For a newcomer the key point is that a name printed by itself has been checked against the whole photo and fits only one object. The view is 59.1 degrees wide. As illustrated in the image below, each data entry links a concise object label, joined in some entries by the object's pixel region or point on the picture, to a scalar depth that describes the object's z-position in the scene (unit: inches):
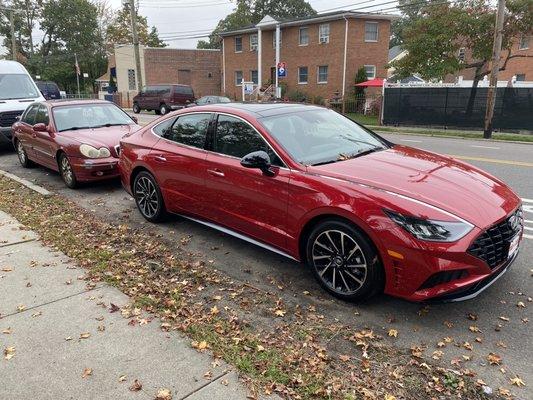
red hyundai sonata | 137.7
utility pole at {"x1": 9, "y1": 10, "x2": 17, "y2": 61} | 1626.5
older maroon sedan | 318.0
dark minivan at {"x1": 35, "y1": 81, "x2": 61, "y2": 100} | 1244.6
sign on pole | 1201.4
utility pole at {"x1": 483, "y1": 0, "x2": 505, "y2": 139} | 696.4
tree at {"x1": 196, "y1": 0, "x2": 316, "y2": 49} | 2583.7
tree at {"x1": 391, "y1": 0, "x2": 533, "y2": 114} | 870.4
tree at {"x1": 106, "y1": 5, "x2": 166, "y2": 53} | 2578.7
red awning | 1176.8
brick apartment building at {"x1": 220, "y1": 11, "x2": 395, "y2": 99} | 1307.8
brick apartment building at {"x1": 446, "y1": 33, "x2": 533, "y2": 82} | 1456.8
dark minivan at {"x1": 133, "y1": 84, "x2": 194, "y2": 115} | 1245.7
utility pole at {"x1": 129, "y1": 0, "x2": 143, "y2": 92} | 1158.3
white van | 482.3
